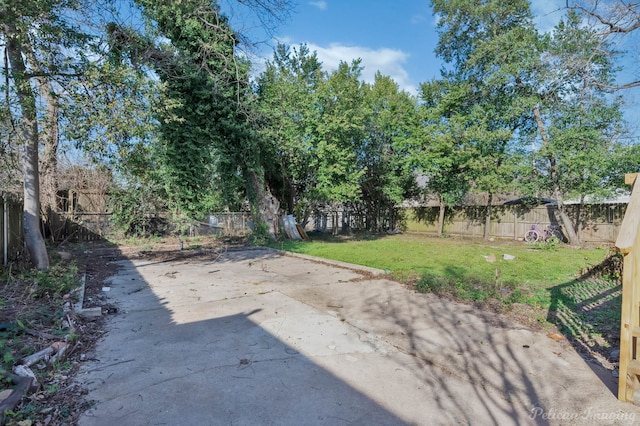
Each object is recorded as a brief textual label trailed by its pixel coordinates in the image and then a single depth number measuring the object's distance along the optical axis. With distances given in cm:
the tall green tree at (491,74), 1350
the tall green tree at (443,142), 1539
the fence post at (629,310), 232
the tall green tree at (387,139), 1722
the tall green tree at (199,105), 768
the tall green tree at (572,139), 886
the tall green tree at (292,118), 1341
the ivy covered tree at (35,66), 514
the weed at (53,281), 498
